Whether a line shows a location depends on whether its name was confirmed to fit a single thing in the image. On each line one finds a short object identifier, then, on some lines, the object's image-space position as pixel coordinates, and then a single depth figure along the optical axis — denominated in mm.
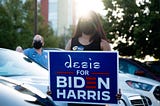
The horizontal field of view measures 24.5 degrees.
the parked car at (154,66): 9197
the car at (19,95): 2556
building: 70130
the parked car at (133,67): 8717
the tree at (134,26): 14413
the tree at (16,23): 33477
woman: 3763
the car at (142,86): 6267
